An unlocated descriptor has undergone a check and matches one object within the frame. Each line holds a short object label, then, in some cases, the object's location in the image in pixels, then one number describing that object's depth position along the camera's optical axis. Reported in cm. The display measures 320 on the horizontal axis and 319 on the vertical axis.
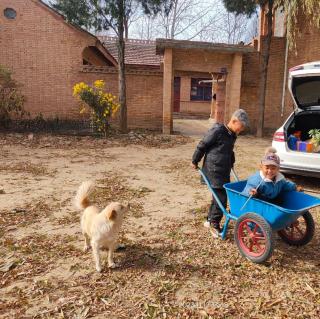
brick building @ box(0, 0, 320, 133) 1391
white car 583
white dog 321
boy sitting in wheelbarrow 350
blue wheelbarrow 324
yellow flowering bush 1216
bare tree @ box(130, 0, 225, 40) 3472
